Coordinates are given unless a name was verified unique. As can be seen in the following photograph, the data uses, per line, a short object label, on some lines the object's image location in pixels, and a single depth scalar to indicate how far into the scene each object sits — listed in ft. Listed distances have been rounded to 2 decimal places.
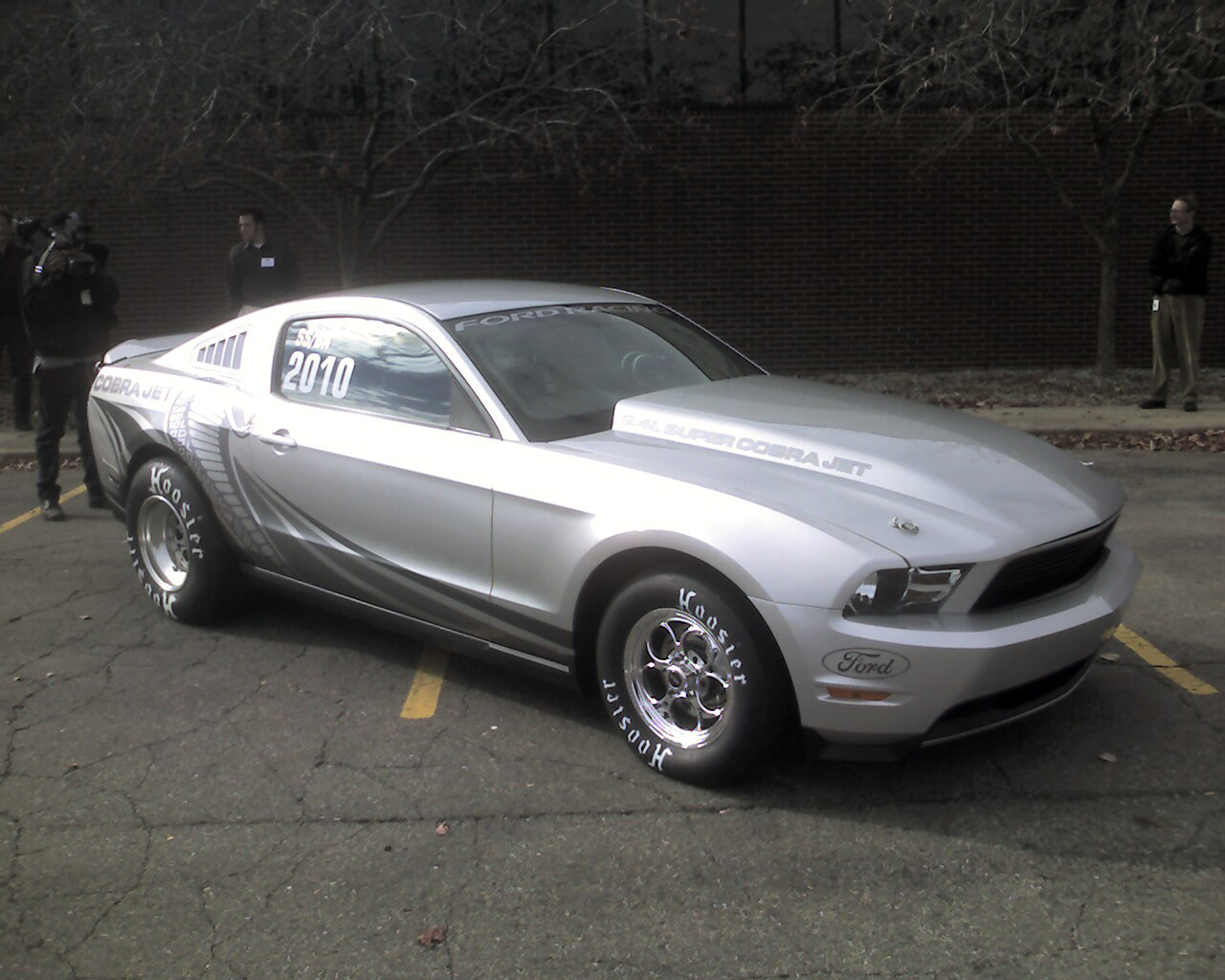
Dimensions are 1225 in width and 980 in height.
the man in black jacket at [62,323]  25.12
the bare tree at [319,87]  34.12
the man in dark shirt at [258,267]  31.58
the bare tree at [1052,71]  33.58
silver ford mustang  12.04
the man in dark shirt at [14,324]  35.70
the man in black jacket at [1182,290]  35.53
